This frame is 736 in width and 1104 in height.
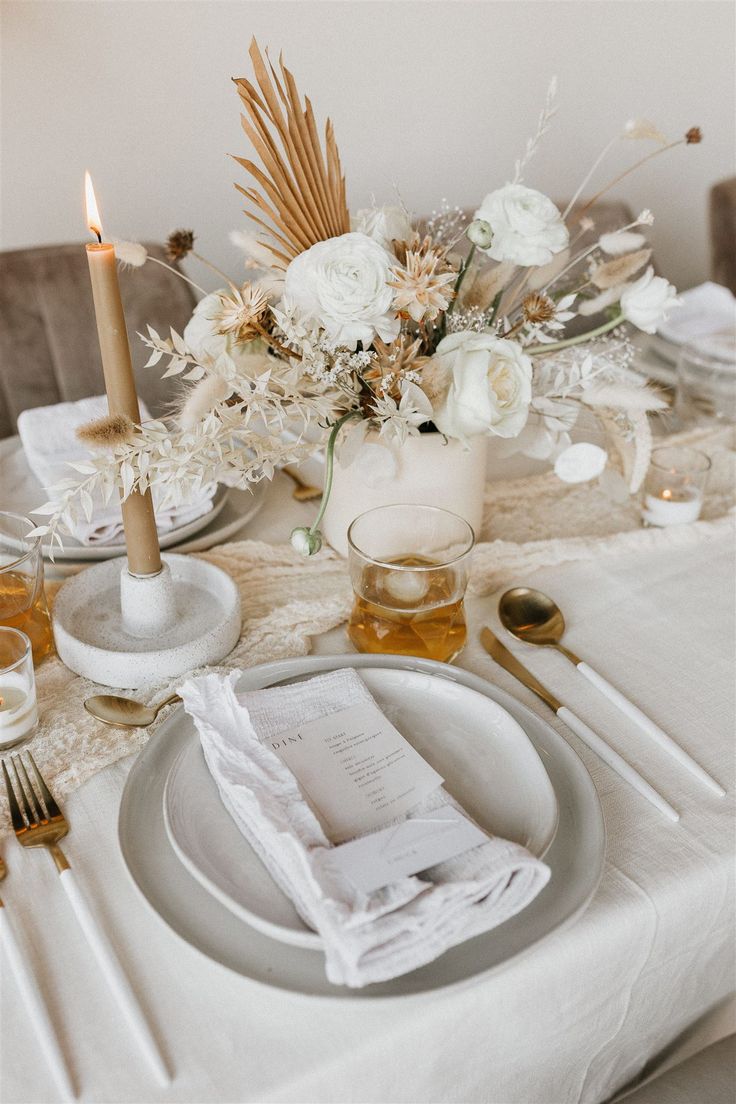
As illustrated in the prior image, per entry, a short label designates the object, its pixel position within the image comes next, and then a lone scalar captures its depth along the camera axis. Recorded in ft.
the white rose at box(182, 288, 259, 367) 2.78
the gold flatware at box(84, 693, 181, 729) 2.43
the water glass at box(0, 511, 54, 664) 2.63
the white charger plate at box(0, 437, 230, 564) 3.08
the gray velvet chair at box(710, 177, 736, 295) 6.16
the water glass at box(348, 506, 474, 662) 2.63
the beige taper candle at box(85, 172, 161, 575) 2.23
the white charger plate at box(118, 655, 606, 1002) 1.72
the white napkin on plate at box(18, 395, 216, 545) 3.12
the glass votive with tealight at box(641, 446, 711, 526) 3.49
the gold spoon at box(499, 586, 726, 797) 2.54
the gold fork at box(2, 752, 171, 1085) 1.68
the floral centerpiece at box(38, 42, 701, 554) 2.49
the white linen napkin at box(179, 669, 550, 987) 1.67
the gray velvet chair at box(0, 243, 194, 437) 4.46
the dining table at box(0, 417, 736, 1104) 1.68
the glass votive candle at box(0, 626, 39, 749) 2.30
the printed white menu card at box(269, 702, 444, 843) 2.03
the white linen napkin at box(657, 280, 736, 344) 4.68
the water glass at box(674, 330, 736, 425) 4.06
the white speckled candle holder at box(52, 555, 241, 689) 2.56
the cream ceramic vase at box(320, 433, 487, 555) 2.95
